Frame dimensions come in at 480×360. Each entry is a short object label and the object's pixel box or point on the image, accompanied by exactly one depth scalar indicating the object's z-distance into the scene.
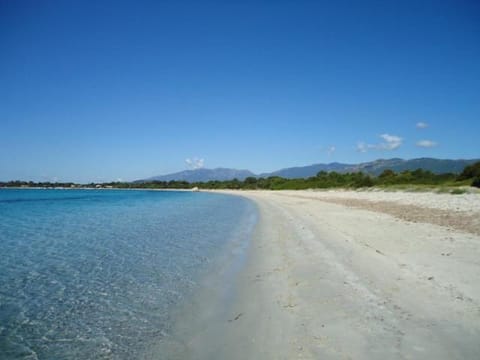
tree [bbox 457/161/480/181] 40.29
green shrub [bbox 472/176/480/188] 34.35
